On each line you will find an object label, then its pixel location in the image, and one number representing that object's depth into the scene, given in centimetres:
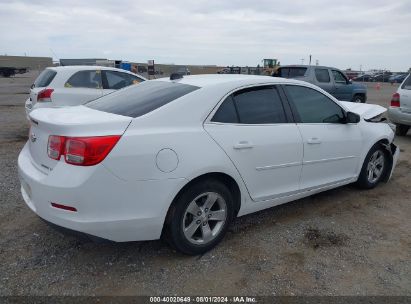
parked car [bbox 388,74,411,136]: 866
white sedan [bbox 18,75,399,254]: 290
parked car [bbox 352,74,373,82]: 5062
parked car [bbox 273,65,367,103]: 1291
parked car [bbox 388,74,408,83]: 4564
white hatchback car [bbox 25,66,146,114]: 810
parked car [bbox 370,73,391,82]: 5080
